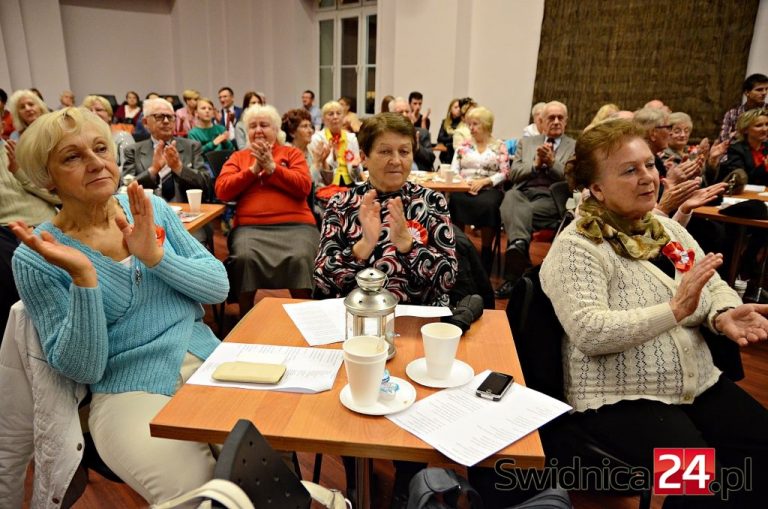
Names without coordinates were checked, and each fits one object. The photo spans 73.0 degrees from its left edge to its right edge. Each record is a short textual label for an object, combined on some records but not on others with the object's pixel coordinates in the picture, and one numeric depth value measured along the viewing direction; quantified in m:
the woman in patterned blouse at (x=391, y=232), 1.84
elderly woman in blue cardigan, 1.24
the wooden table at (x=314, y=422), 0.96
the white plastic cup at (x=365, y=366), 1.00
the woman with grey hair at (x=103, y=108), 4.58
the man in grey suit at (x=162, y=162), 3.42
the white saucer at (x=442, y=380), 1.15
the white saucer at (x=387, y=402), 1.04
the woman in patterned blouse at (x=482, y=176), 4.36
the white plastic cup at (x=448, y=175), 4.17
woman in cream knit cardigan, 1.42
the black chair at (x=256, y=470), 0.67
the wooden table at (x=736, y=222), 3.05
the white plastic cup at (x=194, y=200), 2.94
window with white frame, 9.58
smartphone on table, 1.10
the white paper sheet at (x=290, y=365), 1.14
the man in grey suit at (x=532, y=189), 4.07
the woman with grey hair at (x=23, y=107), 3.83
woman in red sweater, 2.97
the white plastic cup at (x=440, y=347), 1.13
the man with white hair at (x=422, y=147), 6.00
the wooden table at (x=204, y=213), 2.70
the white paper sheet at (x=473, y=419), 0.95
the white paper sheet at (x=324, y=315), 1.39
